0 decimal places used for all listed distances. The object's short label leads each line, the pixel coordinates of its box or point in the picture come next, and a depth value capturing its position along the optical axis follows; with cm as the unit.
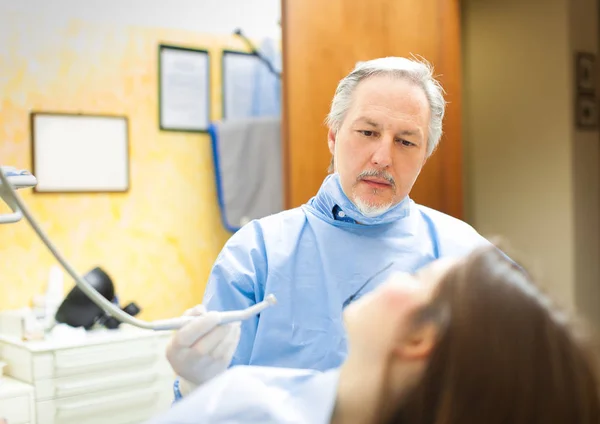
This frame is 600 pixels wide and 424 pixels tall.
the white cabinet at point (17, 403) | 248
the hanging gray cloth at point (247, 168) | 333
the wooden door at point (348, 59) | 249
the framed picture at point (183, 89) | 328
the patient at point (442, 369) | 78
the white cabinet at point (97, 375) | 260
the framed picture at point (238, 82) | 346
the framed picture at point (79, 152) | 296
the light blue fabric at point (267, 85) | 353
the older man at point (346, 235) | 147
